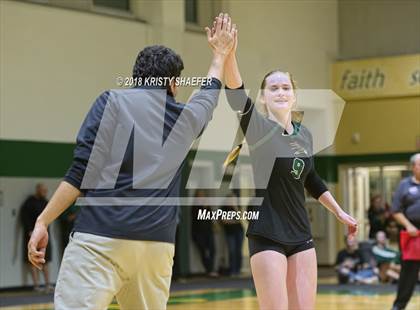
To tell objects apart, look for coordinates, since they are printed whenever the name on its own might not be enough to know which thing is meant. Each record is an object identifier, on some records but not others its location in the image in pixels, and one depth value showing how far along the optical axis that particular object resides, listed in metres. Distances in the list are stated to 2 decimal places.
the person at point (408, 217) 12.36
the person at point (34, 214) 18.02
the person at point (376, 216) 23.08
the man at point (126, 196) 4.42
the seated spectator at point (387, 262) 19.22
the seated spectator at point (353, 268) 19.33
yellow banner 23.94
